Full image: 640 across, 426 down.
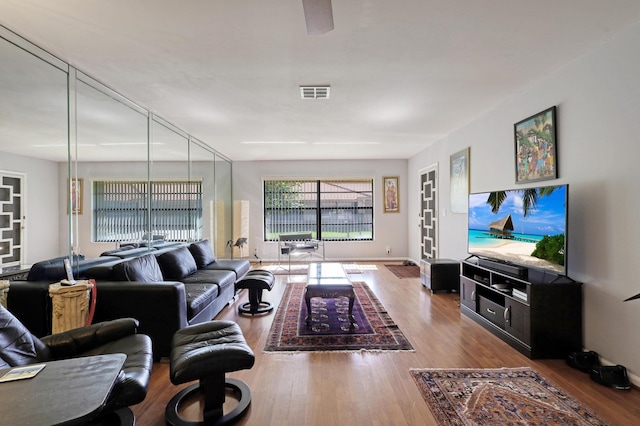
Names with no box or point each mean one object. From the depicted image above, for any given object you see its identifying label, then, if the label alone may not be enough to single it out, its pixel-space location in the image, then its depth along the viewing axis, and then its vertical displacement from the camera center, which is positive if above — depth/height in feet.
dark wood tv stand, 8.52 -2.93
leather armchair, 5.01 -2.70
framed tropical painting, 9.61 +2.19
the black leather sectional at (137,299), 8.25 -2.48
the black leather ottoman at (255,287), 12.37 -3.03
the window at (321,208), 25.40 +0.37
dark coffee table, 10.78 -2.68
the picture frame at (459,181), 15.15 +1.64
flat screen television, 8.55 -0.48
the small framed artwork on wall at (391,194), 25.27 +1.52
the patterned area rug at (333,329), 9.47 -4.10
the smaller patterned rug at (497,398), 6.14 -4.12
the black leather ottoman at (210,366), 5.79 -2.95
